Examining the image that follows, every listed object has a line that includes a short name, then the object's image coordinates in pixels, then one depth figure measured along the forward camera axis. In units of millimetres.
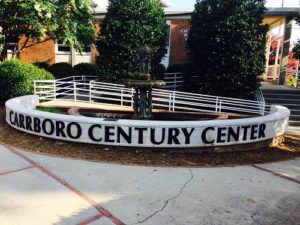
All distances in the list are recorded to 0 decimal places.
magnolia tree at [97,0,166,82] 13562
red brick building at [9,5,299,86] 20406
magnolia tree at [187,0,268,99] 12961
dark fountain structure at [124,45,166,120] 9219
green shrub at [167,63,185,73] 18020
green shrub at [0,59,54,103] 12633
